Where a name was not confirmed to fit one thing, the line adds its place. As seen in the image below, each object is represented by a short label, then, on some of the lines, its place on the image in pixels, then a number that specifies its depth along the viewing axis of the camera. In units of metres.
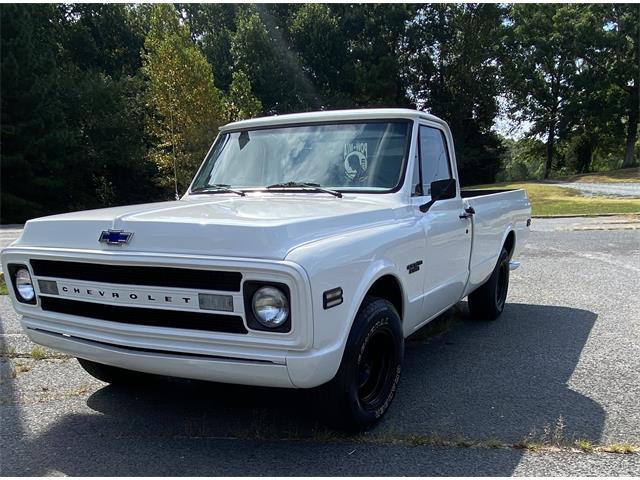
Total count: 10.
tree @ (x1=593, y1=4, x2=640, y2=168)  45.19
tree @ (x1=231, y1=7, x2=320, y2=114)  39.28
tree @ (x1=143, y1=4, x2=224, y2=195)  23.22
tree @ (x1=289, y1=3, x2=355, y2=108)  43.44
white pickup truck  2.64
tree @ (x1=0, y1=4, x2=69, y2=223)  25.34
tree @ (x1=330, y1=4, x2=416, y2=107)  42.75
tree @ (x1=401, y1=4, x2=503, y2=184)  45.44
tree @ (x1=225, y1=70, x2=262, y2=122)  26.80
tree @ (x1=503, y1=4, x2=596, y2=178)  47.06
